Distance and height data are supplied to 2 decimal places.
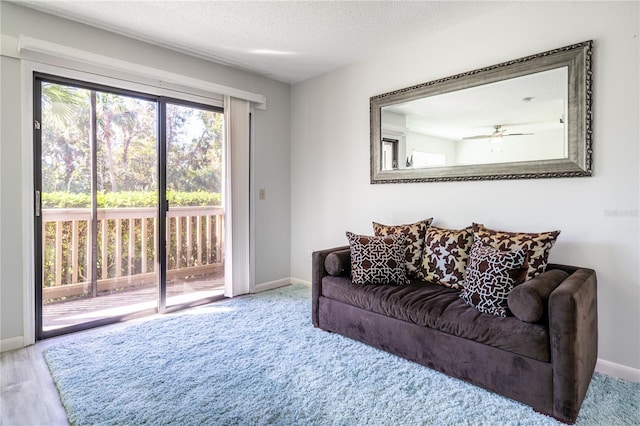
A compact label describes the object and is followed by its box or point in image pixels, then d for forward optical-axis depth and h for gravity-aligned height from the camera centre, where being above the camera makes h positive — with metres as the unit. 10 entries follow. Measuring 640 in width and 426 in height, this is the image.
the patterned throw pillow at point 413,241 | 2.76 -0.28
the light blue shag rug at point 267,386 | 1.69 -1.03
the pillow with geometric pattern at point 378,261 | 2.60 -0.42
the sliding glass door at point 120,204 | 2.70 +0.05
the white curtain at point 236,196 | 3.63 +0.14
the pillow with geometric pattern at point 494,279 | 1.94 -0.42
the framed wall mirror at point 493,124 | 2.24 +0.67
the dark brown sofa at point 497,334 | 1.64 -0.75
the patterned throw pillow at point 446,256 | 2.49 -0.37
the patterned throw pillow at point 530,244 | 2.07 -0.24
